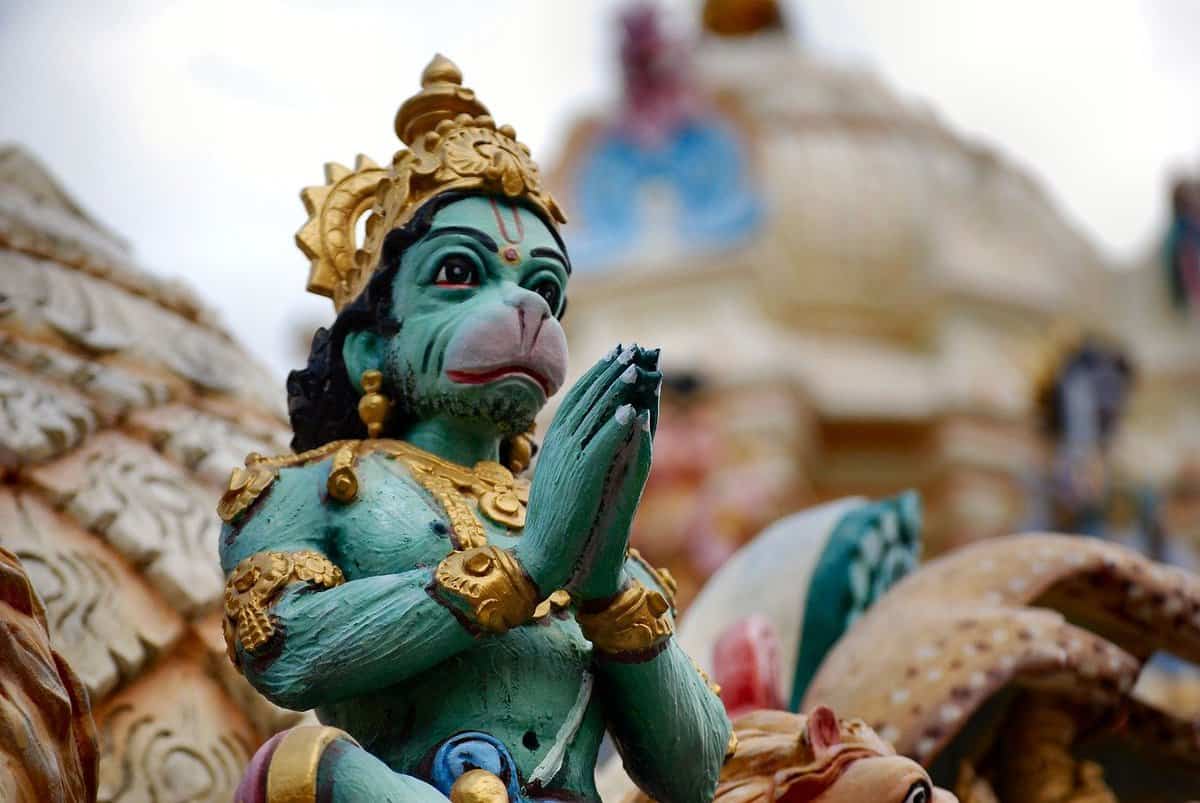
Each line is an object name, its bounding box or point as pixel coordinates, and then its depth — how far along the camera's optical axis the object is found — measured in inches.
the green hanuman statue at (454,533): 195.3
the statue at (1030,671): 263.3
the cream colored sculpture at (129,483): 276.2
